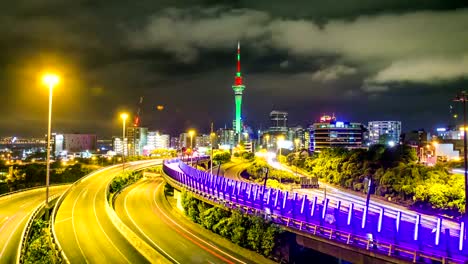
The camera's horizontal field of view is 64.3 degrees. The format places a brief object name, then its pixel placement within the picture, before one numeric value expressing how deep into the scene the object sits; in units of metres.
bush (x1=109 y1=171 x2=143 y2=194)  57.28
